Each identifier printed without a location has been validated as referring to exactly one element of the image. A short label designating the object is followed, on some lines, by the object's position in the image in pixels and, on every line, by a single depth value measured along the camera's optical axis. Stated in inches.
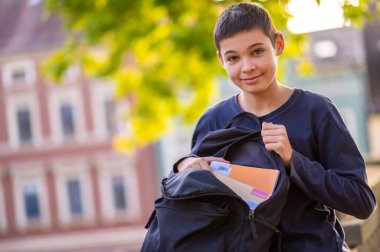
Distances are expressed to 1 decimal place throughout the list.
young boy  77.3
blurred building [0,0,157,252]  1147.3
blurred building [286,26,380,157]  1078.4
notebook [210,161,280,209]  75.6
